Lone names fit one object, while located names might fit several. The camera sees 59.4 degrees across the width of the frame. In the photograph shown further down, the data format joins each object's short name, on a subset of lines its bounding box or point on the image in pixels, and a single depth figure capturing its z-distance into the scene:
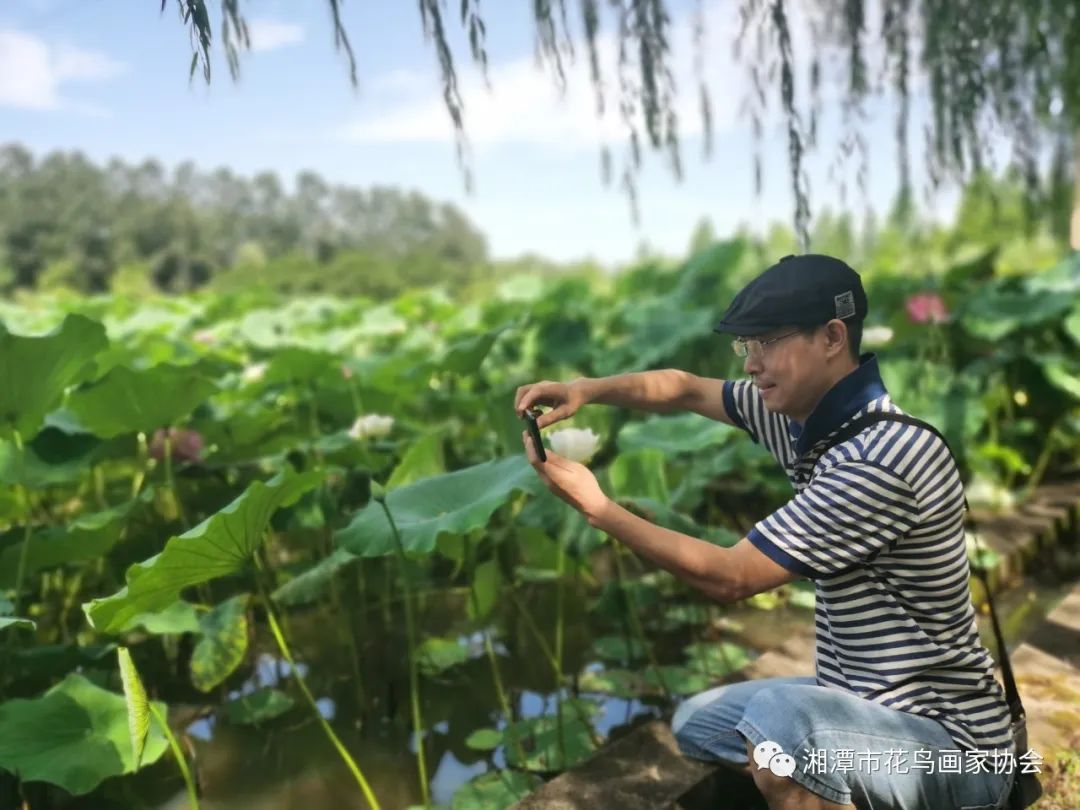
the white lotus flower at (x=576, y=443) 1.51
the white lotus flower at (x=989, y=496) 3.05
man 1.07
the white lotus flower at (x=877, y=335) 2.69
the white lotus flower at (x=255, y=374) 3.20
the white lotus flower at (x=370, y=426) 2.13
